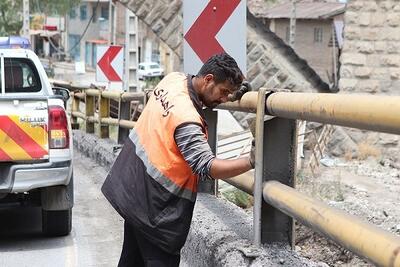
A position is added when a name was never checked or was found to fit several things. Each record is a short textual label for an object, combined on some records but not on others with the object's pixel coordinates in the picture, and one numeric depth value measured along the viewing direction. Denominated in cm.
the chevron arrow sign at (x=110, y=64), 1728
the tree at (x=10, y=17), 4950
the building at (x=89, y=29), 8594
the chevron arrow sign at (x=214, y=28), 595
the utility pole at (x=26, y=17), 3497
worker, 349
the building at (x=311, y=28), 5169
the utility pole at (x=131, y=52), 2120
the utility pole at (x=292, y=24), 3458
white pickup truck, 621
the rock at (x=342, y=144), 1267
